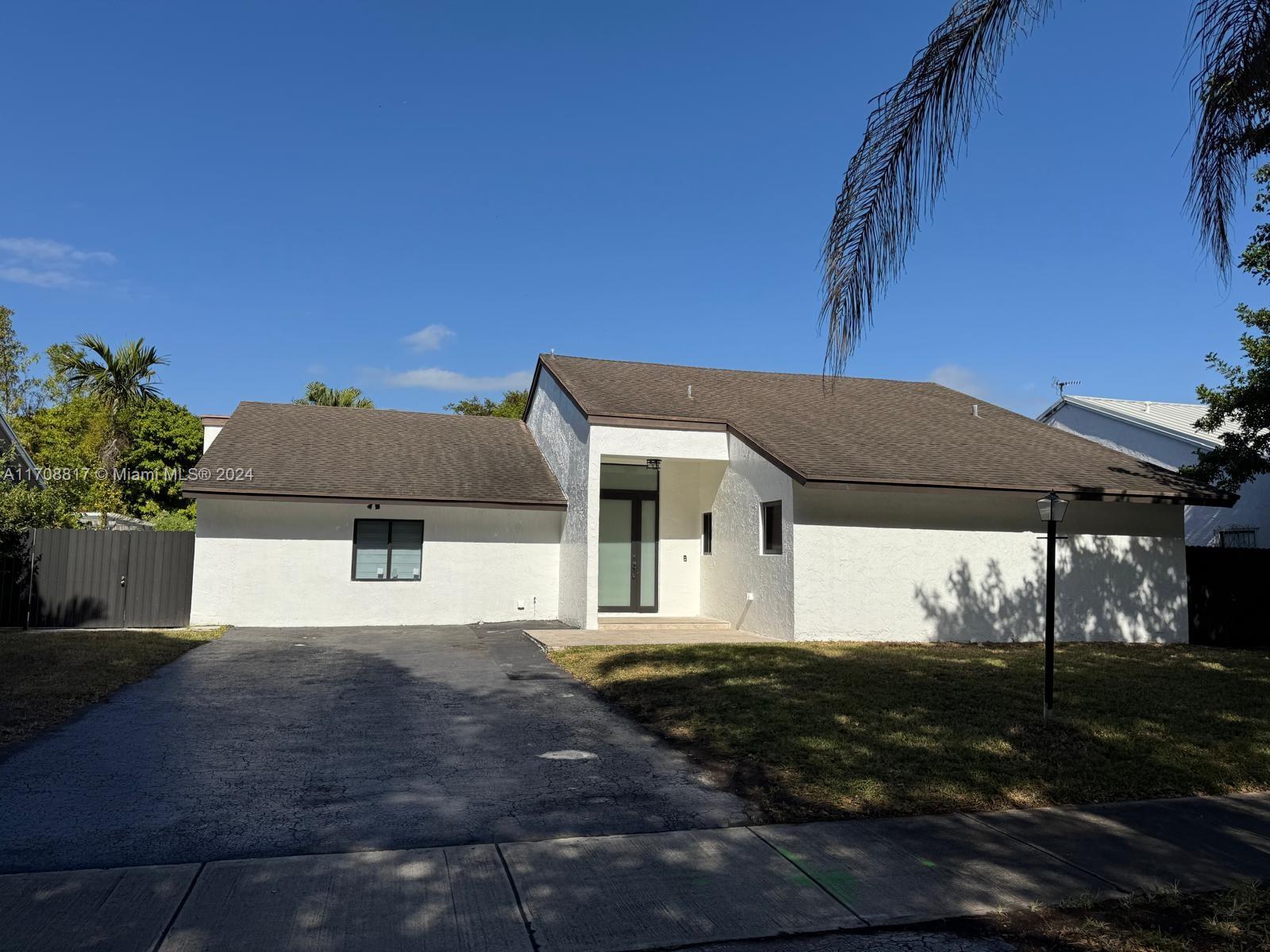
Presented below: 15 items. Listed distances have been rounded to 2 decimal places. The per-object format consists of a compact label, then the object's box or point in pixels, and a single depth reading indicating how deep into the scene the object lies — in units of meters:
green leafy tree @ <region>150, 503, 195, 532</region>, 27.49
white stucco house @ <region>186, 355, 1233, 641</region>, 13.40
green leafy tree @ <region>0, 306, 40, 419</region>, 36.62
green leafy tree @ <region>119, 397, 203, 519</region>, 32.91
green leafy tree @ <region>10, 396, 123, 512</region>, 17.66
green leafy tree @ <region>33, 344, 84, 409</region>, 32.72
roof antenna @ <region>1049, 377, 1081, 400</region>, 26.73
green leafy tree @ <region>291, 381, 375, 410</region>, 36.72
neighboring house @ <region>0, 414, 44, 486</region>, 20.19
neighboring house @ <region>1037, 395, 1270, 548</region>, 19.64
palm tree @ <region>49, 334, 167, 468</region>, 32.41
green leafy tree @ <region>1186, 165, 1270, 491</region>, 13.92
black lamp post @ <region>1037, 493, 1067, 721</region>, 7.14
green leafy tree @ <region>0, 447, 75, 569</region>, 14.55
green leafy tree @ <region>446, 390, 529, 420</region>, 42.38
